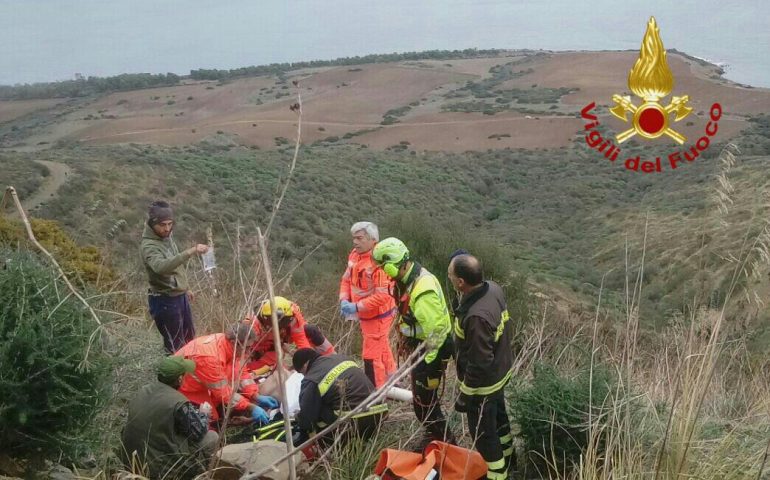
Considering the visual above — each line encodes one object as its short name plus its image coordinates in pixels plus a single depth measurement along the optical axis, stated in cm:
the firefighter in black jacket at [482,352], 395
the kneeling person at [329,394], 425
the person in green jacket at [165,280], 526
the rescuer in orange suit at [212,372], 460
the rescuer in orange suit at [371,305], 577
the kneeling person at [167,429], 385
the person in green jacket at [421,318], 446
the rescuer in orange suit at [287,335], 488
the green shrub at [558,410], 388
